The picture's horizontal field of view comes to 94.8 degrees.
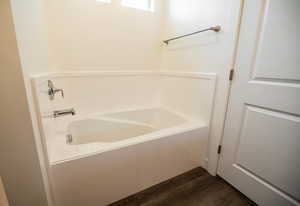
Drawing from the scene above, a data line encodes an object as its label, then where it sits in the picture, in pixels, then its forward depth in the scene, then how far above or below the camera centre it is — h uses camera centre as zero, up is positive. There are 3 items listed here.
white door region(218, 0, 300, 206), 0.87 -0.24
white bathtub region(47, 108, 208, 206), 0.92 -0.70
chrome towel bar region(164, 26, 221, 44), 1.26 +0.39
